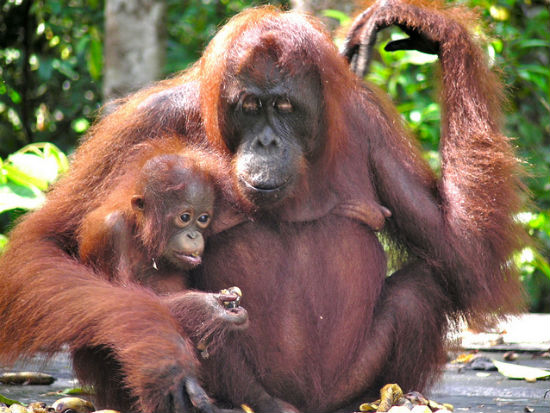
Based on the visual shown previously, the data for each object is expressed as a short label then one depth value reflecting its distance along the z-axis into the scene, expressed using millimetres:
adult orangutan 6934
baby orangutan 7164
